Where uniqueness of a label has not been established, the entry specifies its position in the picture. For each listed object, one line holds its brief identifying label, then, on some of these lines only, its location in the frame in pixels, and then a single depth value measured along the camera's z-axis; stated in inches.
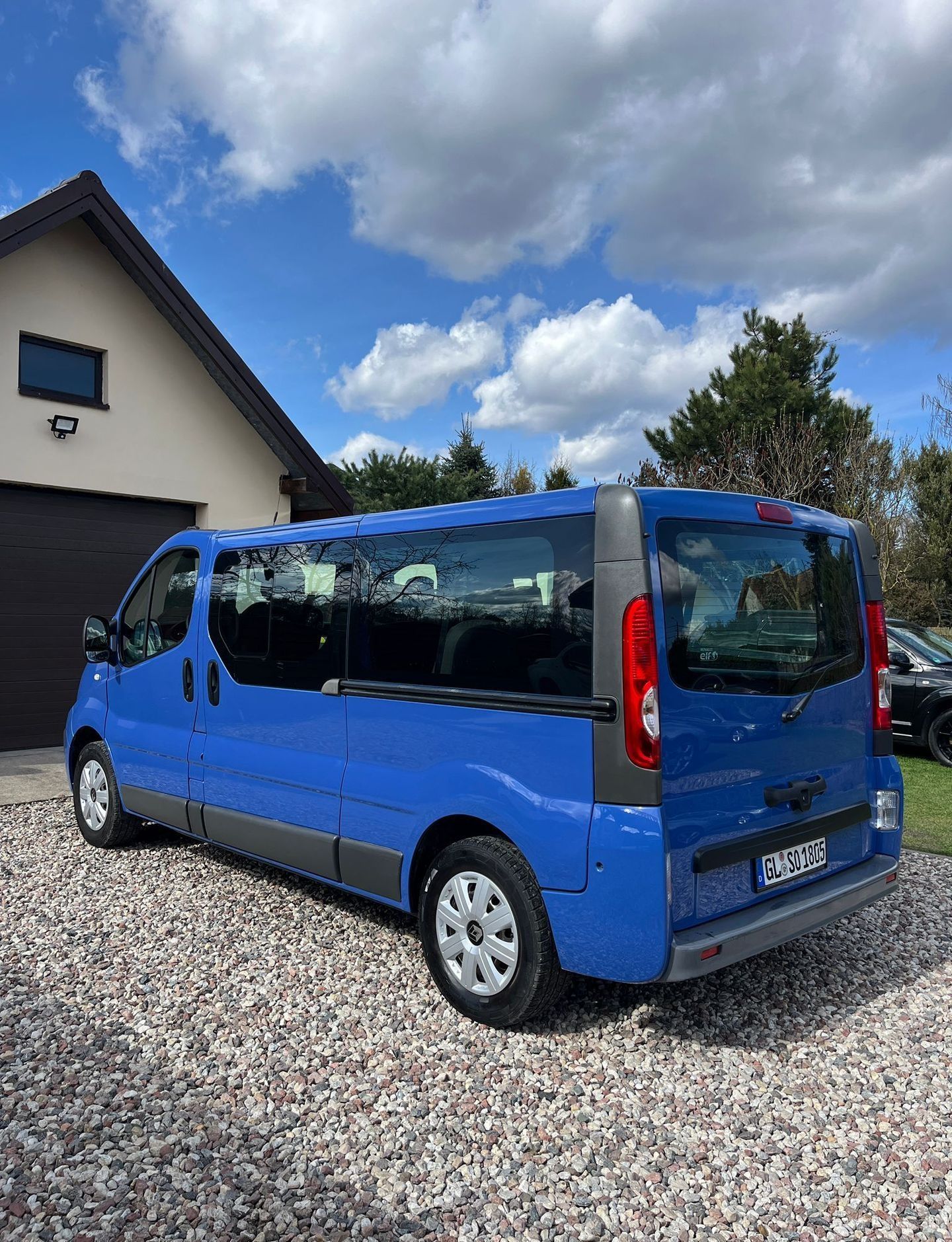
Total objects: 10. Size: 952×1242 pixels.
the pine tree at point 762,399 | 1127.6
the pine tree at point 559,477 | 1311.5
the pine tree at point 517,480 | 1434.5
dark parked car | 383.6
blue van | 125.7
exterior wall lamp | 386.6
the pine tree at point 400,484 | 1229.1
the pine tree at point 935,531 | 1067.3
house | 385.7
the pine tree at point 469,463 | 1347.2
